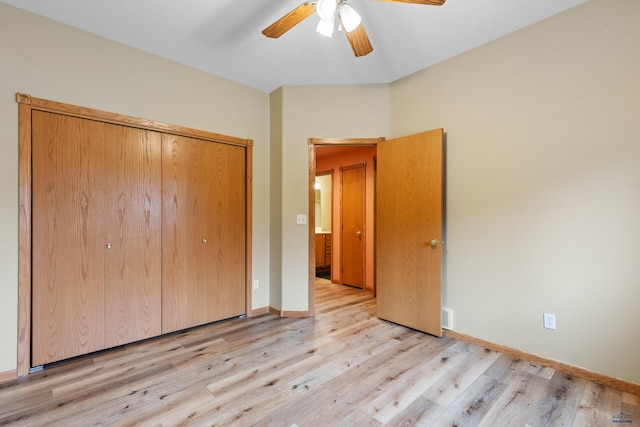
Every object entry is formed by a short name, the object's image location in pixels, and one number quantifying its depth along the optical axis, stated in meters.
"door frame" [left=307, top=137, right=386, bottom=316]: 3.28
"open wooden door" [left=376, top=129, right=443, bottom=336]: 2.72
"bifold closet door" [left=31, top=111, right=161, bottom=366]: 2.14
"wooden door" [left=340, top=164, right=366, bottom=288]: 4.70
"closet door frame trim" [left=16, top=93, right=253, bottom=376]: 2.03
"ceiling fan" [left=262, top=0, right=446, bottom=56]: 1.58
